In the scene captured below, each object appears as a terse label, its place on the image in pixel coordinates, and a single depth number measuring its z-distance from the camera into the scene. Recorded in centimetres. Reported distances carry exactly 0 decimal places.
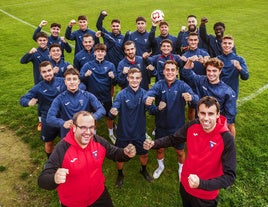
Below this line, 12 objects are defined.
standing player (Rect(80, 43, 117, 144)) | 682
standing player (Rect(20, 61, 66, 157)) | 589
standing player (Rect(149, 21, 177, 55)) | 818
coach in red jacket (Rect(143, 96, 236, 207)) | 352
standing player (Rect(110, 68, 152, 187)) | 543
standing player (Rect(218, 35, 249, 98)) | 641
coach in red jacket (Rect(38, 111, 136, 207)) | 365
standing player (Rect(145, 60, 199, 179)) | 548
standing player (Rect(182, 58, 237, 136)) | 546
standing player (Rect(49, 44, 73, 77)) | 707
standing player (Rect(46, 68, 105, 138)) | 536
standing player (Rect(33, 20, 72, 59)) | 899
